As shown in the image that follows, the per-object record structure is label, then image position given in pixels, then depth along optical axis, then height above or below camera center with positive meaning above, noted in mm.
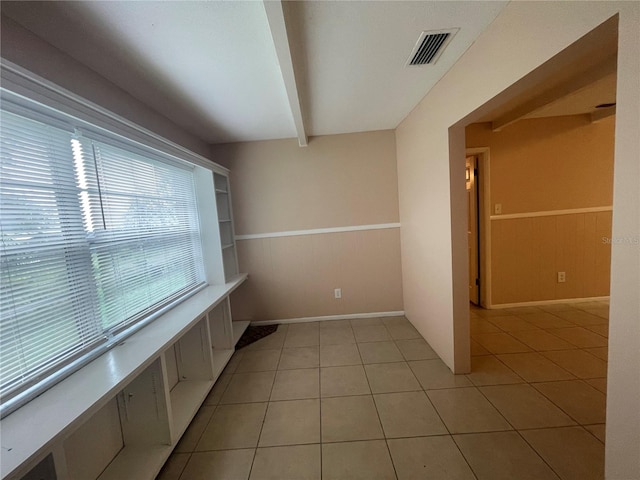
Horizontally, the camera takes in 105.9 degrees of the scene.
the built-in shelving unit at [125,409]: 860 -927
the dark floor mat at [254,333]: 2821 -1360
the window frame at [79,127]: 939 +593
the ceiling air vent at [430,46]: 1371 +1005
